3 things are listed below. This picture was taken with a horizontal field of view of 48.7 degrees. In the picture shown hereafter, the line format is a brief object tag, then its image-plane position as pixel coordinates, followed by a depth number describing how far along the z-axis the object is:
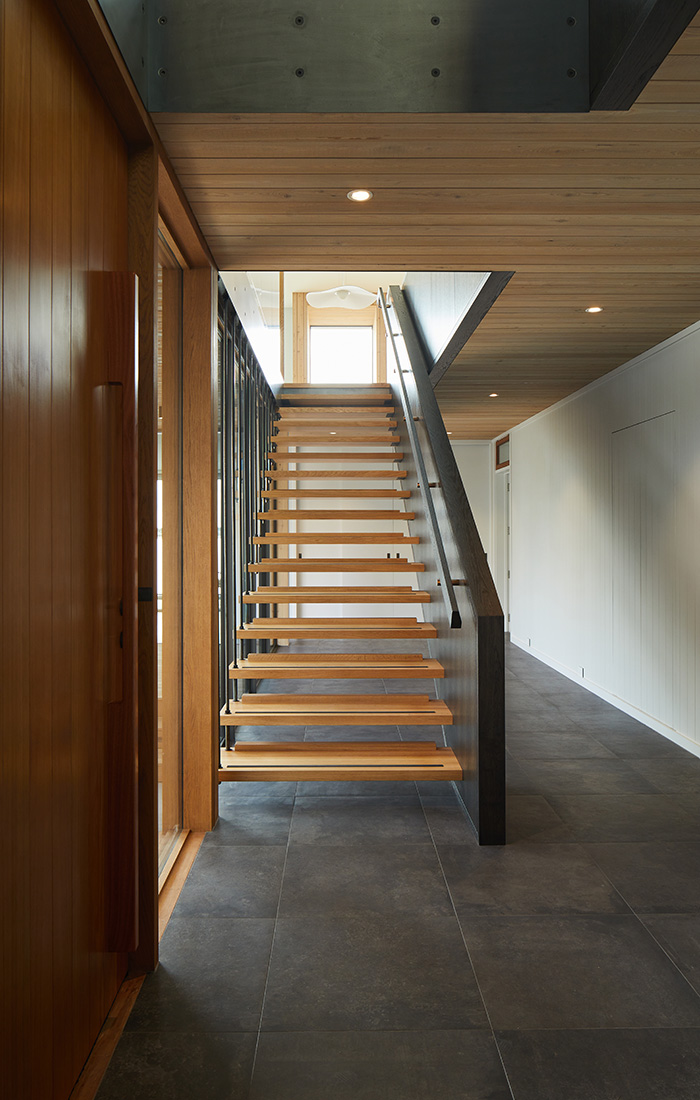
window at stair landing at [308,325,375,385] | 10.60
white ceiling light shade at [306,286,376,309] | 8.73
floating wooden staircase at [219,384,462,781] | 3.62
